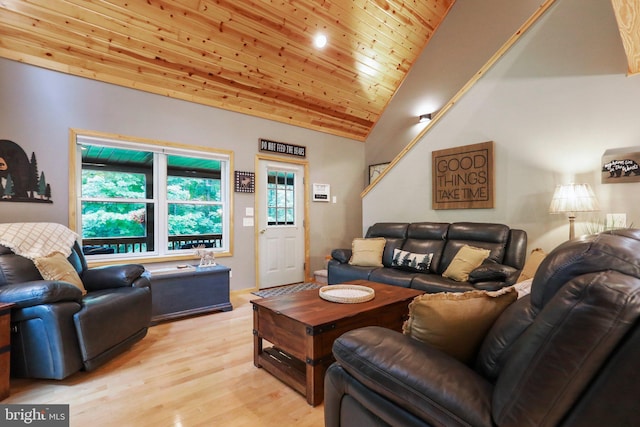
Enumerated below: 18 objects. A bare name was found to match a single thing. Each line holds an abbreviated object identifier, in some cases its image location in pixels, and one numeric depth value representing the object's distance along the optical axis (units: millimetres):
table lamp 2657
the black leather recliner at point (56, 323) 1961
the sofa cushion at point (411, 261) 3480
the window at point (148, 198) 3521
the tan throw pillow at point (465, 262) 3075
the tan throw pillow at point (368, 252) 3929
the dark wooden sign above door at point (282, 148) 4668
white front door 4742
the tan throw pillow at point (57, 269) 2328
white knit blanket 2391
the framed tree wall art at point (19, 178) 2904
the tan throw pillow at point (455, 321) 1132
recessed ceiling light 4059
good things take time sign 3592
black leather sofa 2828
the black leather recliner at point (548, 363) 652
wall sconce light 5172
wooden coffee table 1845
